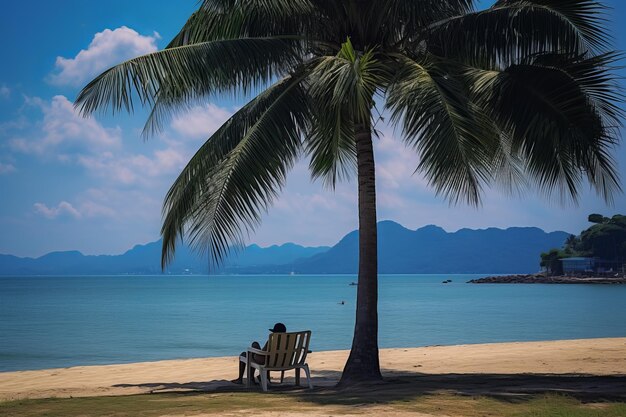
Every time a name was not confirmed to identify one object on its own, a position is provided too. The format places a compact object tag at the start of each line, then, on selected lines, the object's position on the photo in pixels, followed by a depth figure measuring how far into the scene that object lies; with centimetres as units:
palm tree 990
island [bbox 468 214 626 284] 14638
